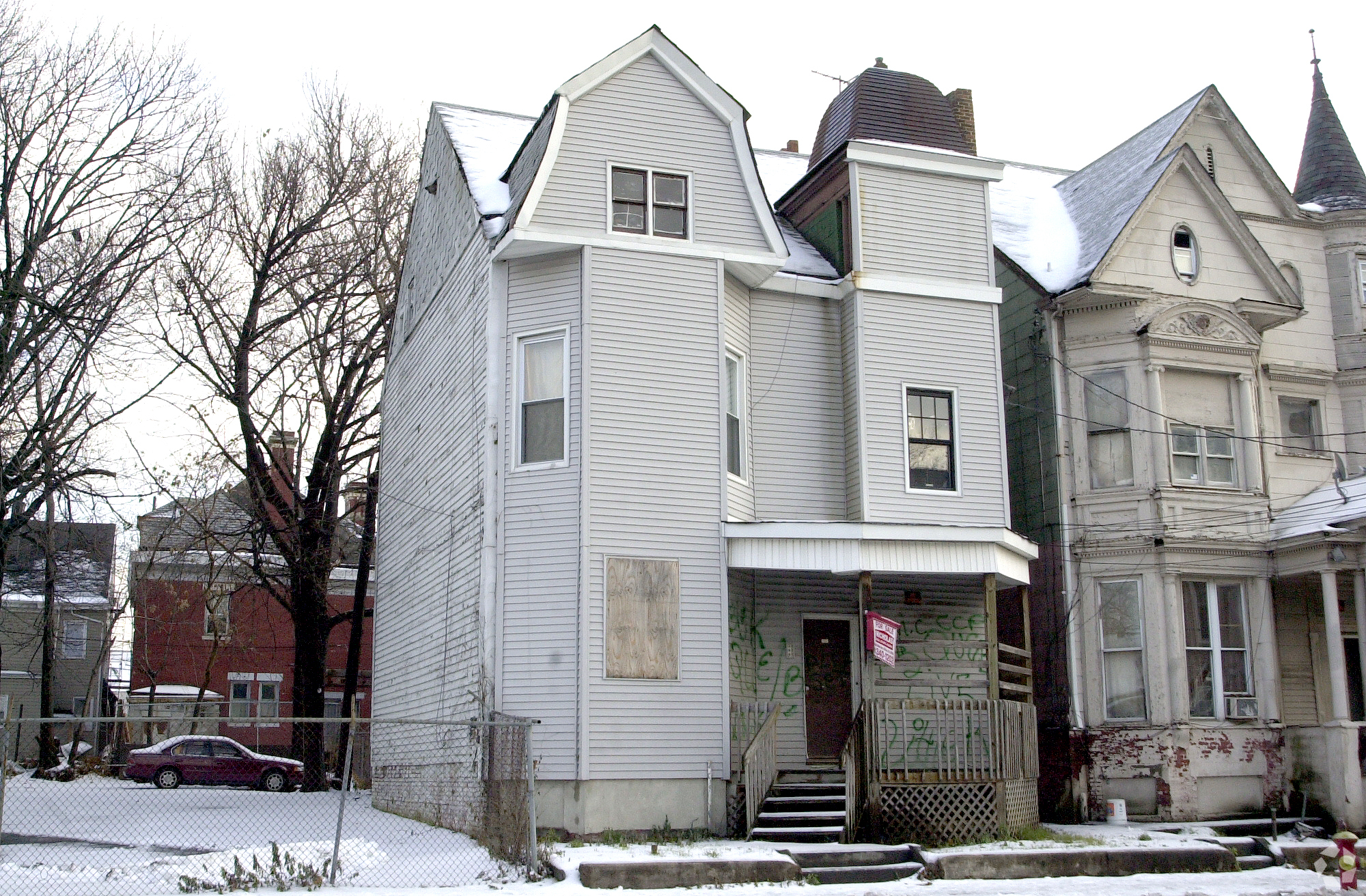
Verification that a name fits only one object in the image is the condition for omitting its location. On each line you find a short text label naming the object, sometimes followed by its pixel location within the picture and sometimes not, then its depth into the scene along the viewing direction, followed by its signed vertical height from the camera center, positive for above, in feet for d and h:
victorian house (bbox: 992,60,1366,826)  60.34 +10.59
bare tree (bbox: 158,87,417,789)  92.58 +27.59
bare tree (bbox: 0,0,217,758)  71.20 +24.86
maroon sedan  92.17 -4.25
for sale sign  49.57 +2.52
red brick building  115.75 +6.87
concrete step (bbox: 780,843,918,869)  42.50 -5.06
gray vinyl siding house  48.75 +10.58
